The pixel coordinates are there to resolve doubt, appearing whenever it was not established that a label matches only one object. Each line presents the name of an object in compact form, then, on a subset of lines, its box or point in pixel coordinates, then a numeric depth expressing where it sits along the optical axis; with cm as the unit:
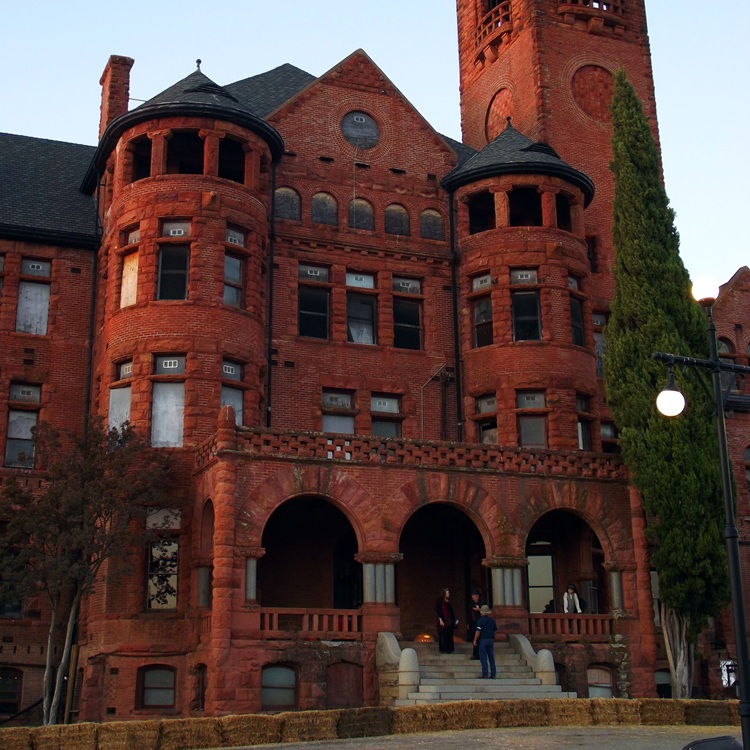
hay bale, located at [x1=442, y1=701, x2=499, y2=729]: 2103
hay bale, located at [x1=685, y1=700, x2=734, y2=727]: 2239
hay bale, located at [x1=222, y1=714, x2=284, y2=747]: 1917
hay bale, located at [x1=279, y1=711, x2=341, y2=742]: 1962
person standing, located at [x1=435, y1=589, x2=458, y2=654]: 2716
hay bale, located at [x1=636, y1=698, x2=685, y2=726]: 2208
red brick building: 2728
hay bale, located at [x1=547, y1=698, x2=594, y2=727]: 2191
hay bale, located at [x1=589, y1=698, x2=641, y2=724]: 2192
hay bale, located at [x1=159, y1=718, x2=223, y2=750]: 1856
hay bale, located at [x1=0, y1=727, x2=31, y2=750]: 1805
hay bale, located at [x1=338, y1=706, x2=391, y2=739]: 2008
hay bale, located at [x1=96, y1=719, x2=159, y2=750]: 1828
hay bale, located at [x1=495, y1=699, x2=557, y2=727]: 2152
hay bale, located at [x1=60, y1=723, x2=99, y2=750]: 1827
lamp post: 1446
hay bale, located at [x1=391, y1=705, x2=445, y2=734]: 2066
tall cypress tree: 2891
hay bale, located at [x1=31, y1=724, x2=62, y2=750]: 1811
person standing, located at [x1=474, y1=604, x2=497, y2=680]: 2562
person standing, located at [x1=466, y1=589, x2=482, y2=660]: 2672
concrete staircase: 2489
